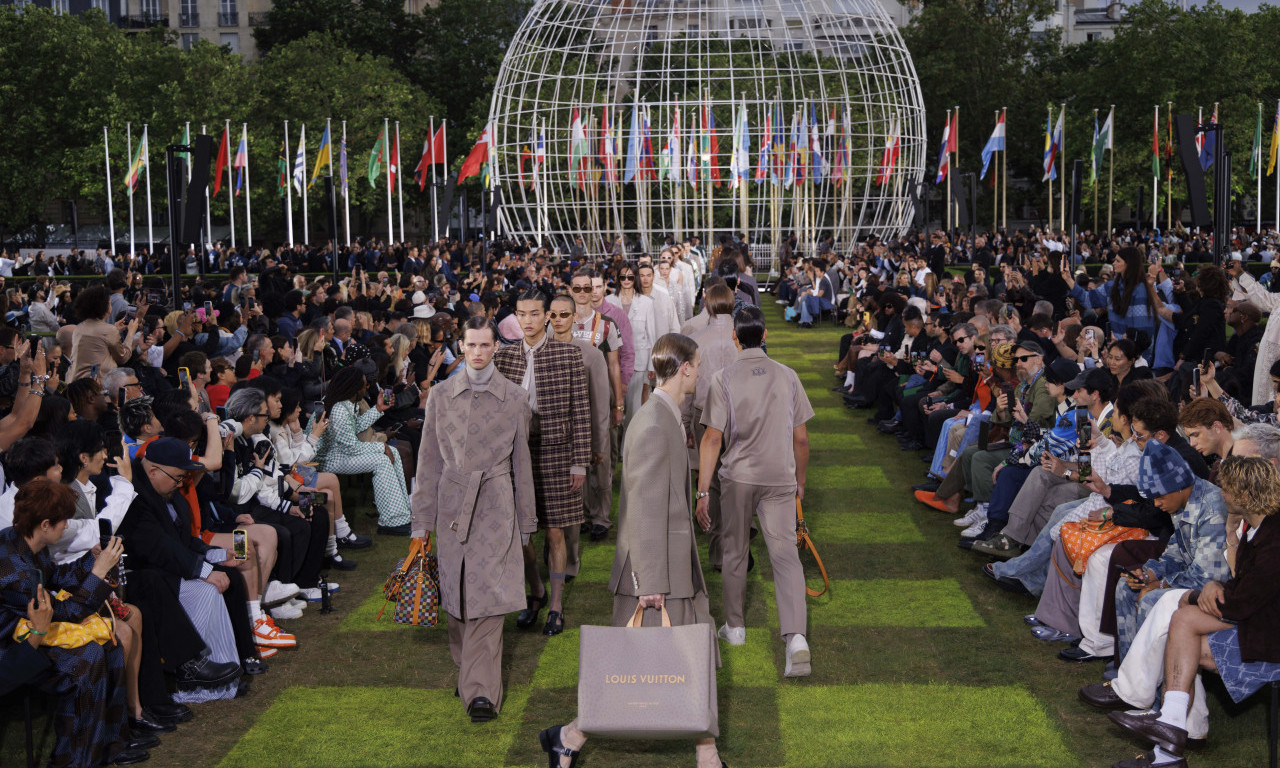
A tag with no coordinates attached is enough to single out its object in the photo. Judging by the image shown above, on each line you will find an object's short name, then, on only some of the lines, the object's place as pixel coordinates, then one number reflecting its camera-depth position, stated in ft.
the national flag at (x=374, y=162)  116.67
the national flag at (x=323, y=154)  108.47
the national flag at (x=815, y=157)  101.04
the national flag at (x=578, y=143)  102.27
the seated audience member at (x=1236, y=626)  17.63
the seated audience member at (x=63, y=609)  17.62
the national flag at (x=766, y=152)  101.60
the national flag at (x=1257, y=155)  119.14
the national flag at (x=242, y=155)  112.37
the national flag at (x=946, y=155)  107.34
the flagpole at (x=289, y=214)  111.71
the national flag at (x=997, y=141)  95.66
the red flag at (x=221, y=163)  111.34
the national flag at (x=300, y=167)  109.09
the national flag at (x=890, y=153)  108.37
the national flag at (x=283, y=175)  112.12
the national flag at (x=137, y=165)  109.60
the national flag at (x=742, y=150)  99.92
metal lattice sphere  101.65
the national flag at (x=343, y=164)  116.67
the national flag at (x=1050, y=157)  102.94
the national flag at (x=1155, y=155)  116.84
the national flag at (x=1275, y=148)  104.80
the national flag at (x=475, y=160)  96.73
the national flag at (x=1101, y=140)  103.09
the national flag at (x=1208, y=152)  107.24
